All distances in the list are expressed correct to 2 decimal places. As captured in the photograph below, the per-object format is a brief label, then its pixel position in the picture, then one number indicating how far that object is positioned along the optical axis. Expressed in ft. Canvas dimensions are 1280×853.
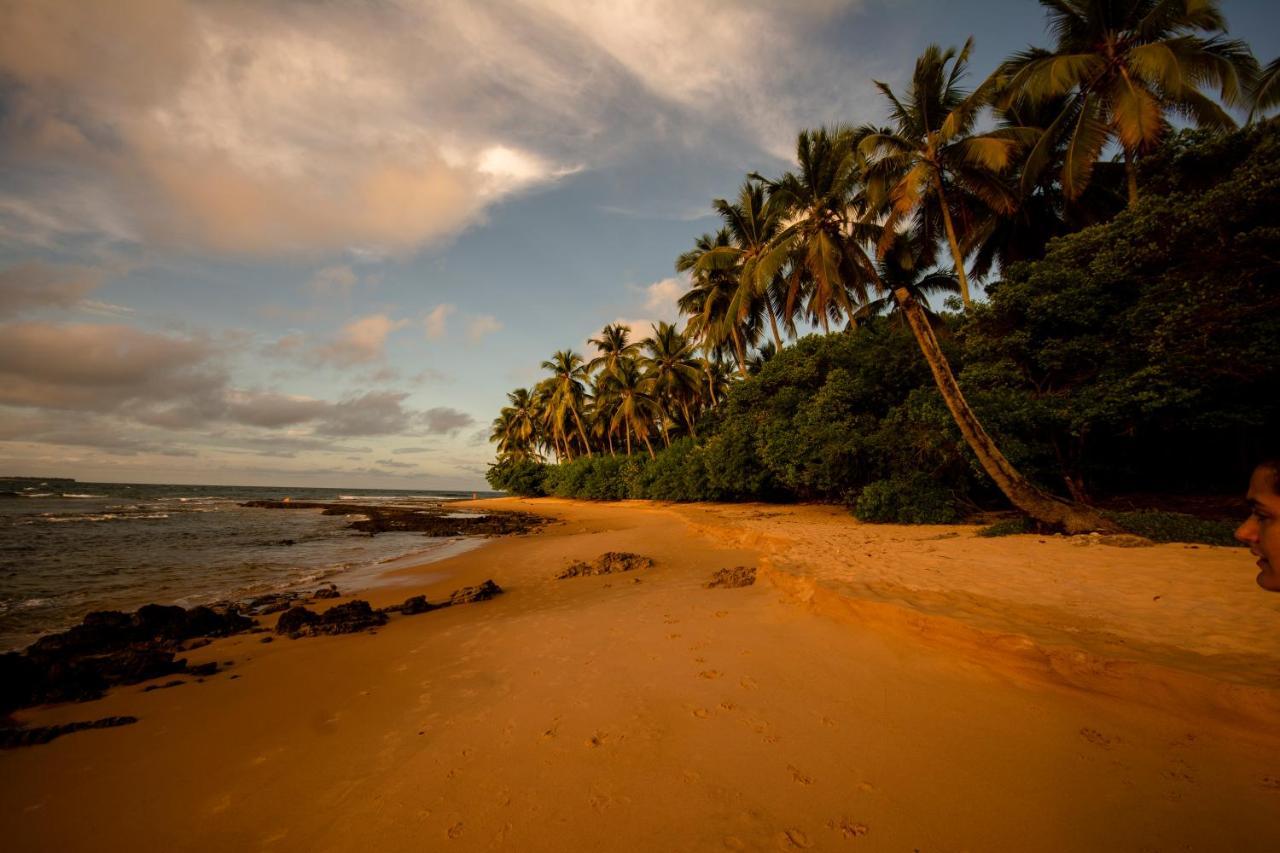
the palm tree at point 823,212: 61.87
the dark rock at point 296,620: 22.35
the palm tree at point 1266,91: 41.26
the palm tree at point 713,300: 82.94
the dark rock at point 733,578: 23.65
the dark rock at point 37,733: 12.53
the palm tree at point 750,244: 72.54
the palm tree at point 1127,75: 39.91
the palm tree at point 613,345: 124.72
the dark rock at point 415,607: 24.67
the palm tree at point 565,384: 139.23
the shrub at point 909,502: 39.68
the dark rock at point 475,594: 26.63
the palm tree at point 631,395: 119.85
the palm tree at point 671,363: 111.24
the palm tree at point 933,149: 50.67
